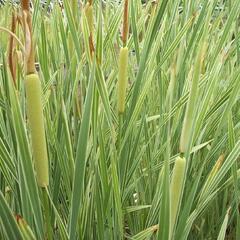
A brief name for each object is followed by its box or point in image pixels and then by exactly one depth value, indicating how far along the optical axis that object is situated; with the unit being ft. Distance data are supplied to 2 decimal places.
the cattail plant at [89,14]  2.36
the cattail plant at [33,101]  1.29
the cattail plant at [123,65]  1.90
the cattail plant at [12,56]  1.58
